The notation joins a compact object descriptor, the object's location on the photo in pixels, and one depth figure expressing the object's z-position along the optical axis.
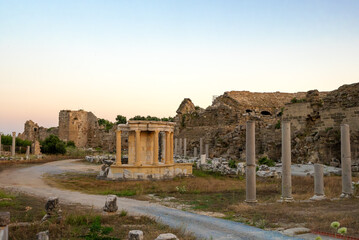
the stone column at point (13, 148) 34.81
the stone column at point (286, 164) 12.09
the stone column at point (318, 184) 12.42
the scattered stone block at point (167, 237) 6.32
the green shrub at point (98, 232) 7.17
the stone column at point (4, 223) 5.92
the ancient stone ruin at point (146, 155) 18.81
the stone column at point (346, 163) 12.87
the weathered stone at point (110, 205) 9.92
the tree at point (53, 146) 40.44
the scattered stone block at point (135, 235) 6.58
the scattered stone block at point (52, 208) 8.90
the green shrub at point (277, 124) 29.15
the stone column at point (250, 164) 11.95
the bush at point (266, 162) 23.42
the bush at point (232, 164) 23.63
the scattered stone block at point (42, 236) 6.89
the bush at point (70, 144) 50.52
